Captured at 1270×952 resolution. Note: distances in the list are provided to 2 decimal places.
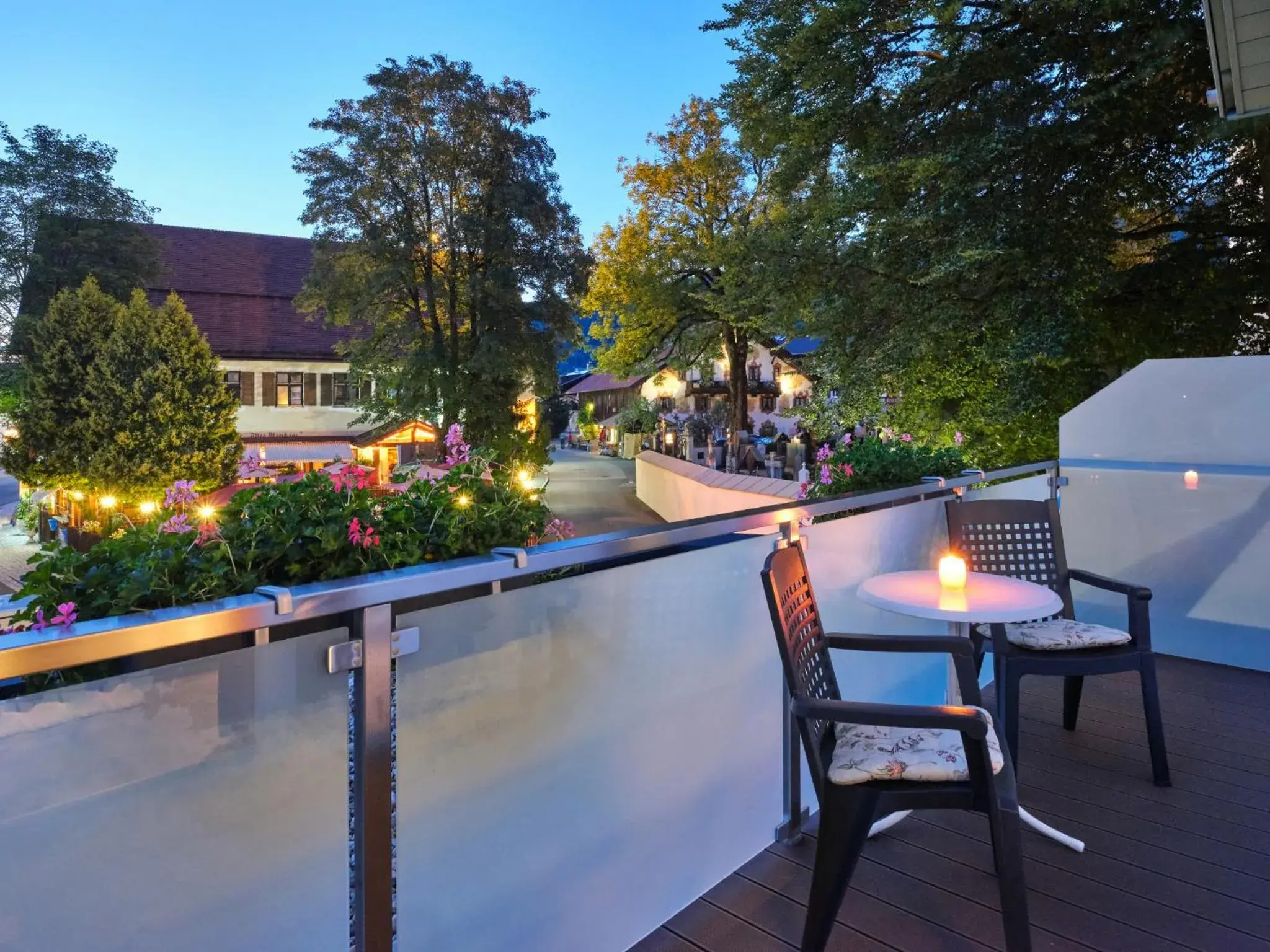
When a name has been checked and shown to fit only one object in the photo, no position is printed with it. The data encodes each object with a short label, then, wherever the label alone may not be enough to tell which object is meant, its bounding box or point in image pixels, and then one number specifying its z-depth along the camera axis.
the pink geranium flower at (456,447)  2.18
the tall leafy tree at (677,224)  22.03
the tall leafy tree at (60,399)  19.44
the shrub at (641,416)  34.78
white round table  2.26
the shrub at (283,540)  1.19
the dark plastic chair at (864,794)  1.65
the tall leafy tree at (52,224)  22.95
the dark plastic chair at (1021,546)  3.22
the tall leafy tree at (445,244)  21.05
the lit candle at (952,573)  2.53
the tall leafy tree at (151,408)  19.53
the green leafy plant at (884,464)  3.61
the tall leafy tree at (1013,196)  7.66
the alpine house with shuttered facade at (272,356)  29.20
